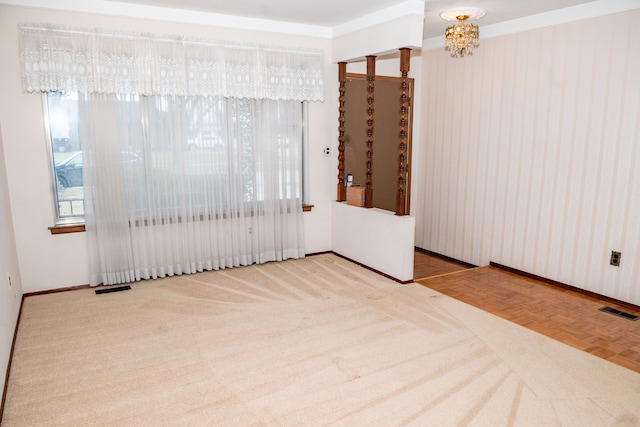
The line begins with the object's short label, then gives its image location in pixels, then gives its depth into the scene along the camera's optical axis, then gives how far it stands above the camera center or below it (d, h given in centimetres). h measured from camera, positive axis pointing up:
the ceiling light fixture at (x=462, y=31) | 394 +102
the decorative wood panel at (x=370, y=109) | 446 +36
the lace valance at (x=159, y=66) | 368 +74
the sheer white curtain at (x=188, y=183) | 404 -39
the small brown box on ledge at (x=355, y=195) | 486 -57
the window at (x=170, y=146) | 397 -1
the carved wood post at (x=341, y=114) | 499 +35
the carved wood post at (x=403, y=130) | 405 +14
